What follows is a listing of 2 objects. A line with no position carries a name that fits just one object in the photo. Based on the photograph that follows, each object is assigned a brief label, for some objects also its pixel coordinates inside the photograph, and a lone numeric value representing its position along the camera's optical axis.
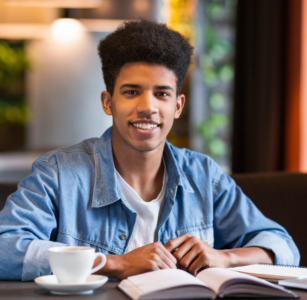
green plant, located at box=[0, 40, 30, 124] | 4.34
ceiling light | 4.45
